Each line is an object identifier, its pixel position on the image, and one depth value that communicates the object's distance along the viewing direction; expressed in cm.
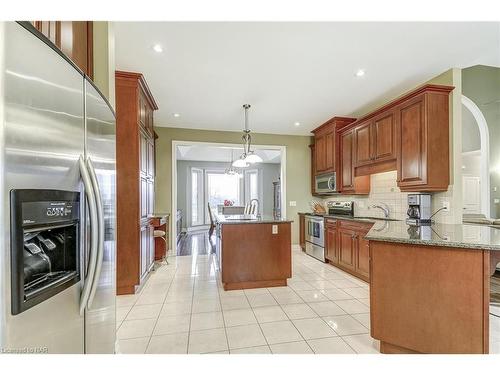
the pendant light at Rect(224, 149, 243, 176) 786
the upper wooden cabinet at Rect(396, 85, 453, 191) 282
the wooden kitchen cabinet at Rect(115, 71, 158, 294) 296
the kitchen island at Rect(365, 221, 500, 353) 152
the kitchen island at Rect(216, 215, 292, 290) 316
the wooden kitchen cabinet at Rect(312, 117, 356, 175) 457
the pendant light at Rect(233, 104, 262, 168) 378
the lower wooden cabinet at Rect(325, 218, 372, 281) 339
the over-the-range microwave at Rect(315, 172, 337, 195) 467
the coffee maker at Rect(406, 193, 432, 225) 298
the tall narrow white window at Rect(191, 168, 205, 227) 878
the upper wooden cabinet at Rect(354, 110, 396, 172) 334
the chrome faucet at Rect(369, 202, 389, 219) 373
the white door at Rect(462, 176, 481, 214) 611
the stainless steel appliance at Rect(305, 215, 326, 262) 442
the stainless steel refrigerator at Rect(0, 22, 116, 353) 68
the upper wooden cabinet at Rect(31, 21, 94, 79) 103
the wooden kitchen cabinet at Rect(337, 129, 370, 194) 417
